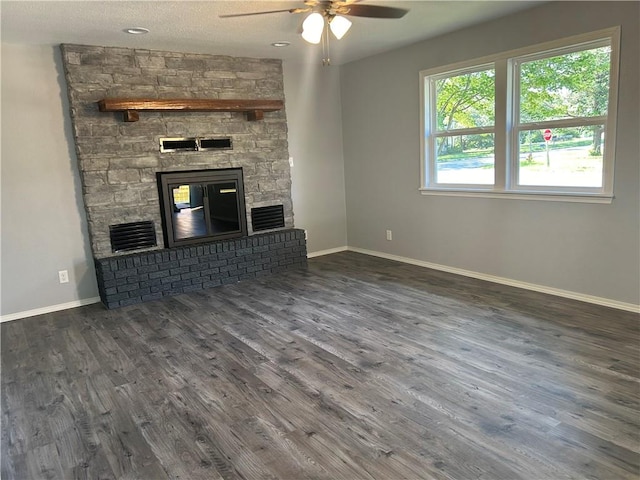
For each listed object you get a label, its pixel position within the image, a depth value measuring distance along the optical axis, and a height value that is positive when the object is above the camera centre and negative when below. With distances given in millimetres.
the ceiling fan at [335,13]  2922 +947
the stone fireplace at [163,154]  4332 +173
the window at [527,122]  3605 +265
